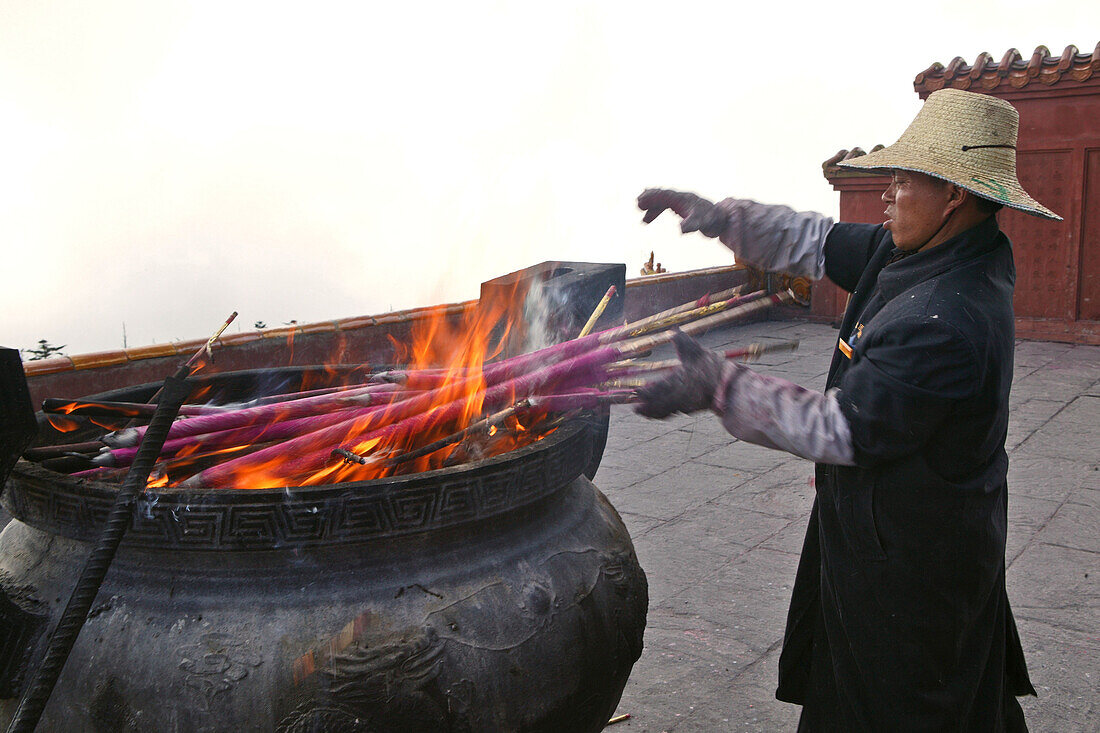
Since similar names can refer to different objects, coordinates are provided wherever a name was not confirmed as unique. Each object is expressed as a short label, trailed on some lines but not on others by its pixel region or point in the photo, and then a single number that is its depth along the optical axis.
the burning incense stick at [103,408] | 2.16
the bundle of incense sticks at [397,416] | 2.02
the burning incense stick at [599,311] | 2.59
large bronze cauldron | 1.65
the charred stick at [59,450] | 2.05
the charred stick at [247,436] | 2.06
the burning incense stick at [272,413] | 2.08
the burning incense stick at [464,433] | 1.99
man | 1.74
